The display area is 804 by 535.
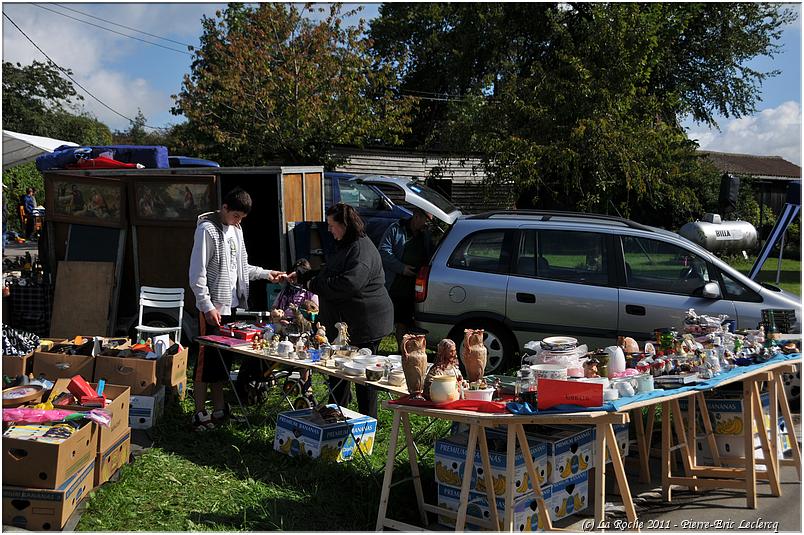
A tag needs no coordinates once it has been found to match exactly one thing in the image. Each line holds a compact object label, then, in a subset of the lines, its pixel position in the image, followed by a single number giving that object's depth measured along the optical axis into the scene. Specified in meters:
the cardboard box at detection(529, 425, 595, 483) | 4.45
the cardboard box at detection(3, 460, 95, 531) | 4.12
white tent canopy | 13.39
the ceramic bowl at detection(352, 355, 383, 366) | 5.19
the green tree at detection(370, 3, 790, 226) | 16.91
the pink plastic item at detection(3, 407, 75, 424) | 4.48
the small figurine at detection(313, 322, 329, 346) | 5.67
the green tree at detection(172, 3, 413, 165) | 19.47
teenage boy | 5.94
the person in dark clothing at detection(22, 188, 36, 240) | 21.88
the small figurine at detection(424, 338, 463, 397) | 4.24
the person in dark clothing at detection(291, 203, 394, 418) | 5.73
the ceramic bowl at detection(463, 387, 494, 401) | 4.19
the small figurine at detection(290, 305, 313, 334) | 5.88
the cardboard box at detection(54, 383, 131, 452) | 4.69
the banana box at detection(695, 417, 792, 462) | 5.56
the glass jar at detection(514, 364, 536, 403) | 4.10
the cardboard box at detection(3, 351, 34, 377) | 6.29
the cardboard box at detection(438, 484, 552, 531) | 4.26
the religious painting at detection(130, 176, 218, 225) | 8.62
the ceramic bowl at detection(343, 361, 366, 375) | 5.04
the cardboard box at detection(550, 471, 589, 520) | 4.50
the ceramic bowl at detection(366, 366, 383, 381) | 4.90
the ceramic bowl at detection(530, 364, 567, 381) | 4.24
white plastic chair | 8.15
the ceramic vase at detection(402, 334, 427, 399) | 4.30
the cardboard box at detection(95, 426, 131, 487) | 4.68
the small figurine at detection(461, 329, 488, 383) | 4.38
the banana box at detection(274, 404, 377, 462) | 5.41
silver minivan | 7.32
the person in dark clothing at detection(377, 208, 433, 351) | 8.53
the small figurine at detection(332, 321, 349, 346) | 5.58
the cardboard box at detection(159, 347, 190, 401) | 6.65
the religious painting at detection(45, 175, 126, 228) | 8.81
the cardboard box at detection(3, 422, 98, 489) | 4.09
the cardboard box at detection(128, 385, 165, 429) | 6.10
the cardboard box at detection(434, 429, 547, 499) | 4.26
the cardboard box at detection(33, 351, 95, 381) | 6.34
